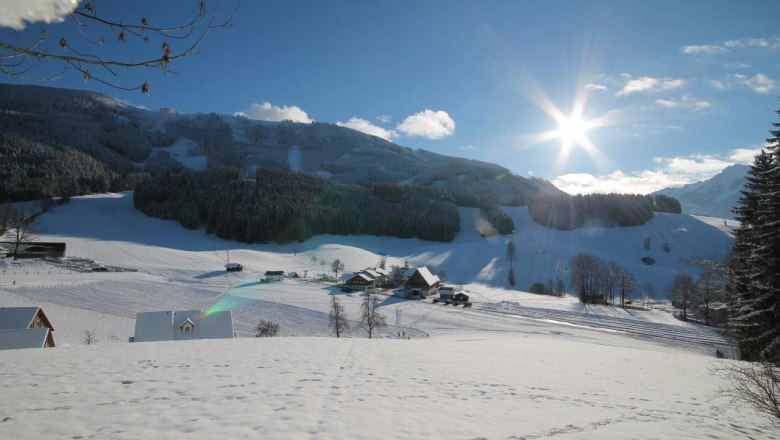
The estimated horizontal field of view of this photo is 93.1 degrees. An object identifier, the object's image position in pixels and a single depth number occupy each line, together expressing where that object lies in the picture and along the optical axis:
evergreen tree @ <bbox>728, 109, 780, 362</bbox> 17.17
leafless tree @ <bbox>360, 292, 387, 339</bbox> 33.44
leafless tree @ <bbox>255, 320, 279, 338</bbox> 30.89
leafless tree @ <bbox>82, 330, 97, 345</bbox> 25.88
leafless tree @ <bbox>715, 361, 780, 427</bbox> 8.14
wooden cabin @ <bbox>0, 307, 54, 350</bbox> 18.66
